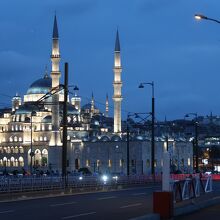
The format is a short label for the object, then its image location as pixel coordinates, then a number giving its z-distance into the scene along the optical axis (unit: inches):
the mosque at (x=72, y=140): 5068.9
